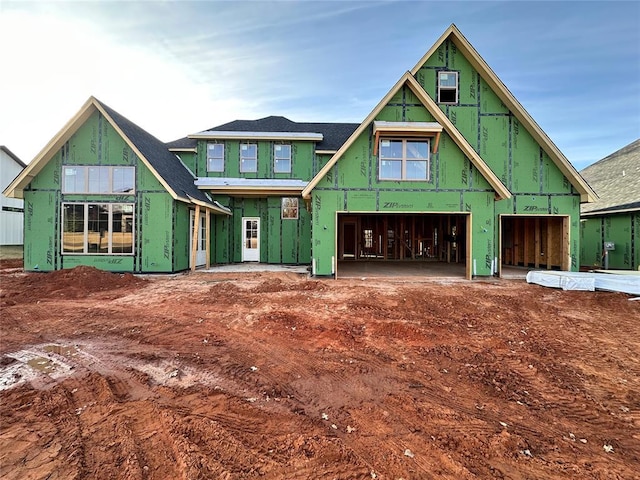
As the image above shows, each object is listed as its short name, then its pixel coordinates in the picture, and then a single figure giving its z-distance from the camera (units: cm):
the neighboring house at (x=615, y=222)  1377
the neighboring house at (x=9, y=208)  2231
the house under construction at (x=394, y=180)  1169
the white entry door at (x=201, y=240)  1448
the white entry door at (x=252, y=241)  1720
